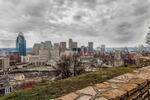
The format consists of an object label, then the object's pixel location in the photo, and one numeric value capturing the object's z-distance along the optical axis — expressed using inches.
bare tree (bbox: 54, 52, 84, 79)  1574.7
